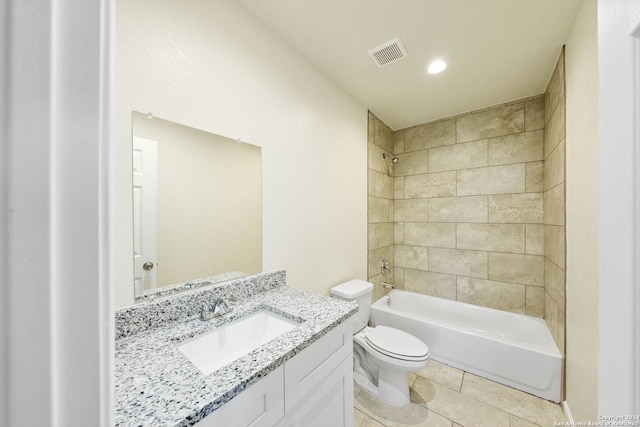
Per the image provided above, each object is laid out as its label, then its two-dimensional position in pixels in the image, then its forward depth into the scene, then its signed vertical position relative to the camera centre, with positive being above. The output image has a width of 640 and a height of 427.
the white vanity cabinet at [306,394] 0.74 -0.68
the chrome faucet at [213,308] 1.12 -0.46
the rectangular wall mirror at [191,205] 1.06 +0.05
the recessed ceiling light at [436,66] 1.84 +1.16
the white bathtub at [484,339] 1.76 -1.13
